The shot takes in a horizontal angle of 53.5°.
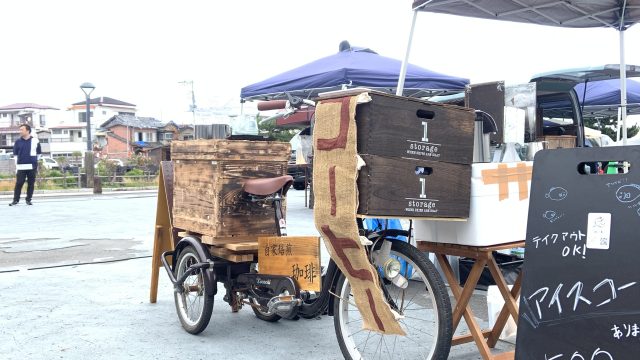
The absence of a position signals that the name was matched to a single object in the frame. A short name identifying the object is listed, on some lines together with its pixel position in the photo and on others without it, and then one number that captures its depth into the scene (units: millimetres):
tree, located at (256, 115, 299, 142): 35838
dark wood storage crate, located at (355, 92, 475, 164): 2848
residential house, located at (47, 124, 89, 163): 77438
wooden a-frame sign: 5059
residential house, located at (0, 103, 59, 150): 84562
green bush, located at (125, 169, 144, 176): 31425
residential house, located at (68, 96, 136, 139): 88125
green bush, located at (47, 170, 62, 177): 29550
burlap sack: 2889
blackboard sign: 2182
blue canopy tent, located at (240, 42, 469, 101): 8656
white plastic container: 3162
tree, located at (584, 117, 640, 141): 15984
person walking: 13984
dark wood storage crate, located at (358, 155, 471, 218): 2854
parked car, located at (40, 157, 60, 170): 46844
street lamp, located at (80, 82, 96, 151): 22766
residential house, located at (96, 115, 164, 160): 68294
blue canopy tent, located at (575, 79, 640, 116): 10922
